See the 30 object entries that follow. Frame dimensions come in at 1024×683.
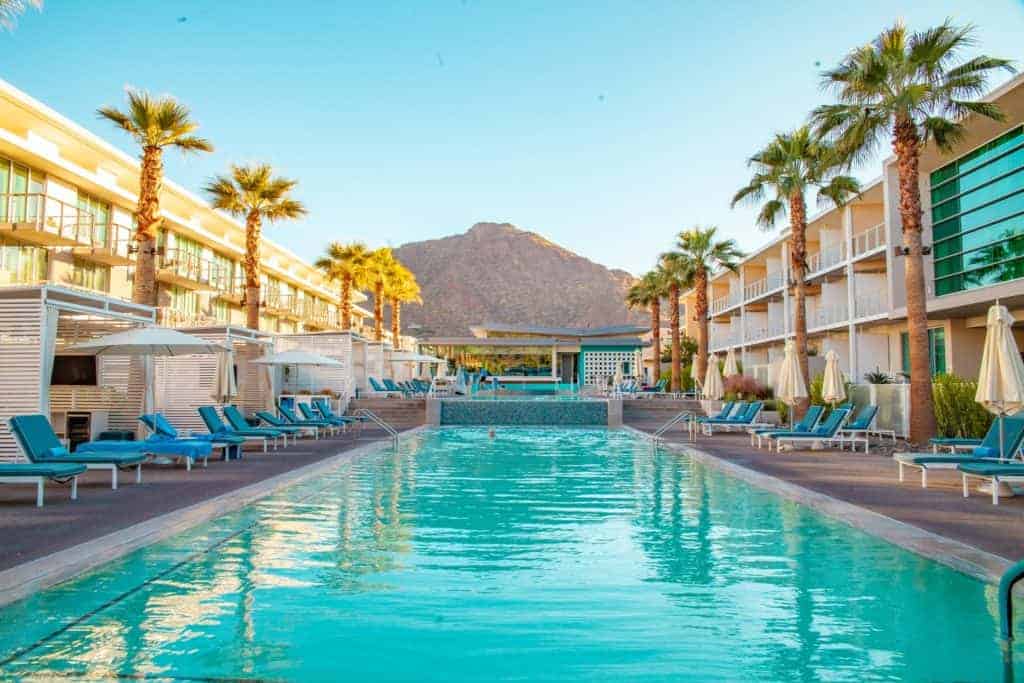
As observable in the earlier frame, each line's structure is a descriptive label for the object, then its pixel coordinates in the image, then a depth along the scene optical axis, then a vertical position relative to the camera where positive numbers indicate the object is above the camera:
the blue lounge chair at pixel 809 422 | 15.52 -0.47
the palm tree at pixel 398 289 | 43.53 +6.35
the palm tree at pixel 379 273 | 38.88 +6.42
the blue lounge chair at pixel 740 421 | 18.80 -0.55
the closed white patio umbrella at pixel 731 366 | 27.64 +1.21
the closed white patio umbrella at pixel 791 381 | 16.72 +0.41
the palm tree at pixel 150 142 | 17.19 +5.96
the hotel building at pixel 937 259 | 19.72 +4.66
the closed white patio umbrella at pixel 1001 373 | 9.31 +0.36
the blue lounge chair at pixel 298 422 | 17.78 -0.65
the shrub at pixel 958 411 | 15.47 -0.20
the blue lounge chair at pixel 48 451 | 8.65 -0.69
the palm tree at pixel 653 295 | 40.03 +5.73
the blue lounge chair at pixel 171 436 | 12.28 -0.69
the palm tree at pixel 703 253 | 32.94 +6.36
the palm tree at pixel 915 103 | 14.47 +5.90
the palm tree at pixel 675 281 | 33.61 +5.62
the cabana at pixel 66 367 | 10.78 +0.42
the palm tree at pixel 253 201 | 24.53 +6.38
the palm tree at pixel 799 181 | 20.16 +5.93
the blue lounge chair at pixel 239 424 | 14.81 -0.60
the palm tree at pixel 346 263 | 37.69 +6.61
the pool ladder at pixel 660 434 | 17.13 -0.87
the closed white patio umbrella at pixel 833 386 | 16.14 +0.30
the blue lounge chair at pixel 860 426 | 14.99 -0.52
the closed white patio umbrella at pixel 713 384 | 22.67 +0.45
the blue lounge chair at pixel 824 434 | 14.55 -0.66
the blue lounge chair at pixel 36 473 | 7.83 -0.84
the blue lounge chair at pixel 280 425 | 16.21 -0.70
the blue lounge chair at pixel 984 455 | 9.37 -0.69
